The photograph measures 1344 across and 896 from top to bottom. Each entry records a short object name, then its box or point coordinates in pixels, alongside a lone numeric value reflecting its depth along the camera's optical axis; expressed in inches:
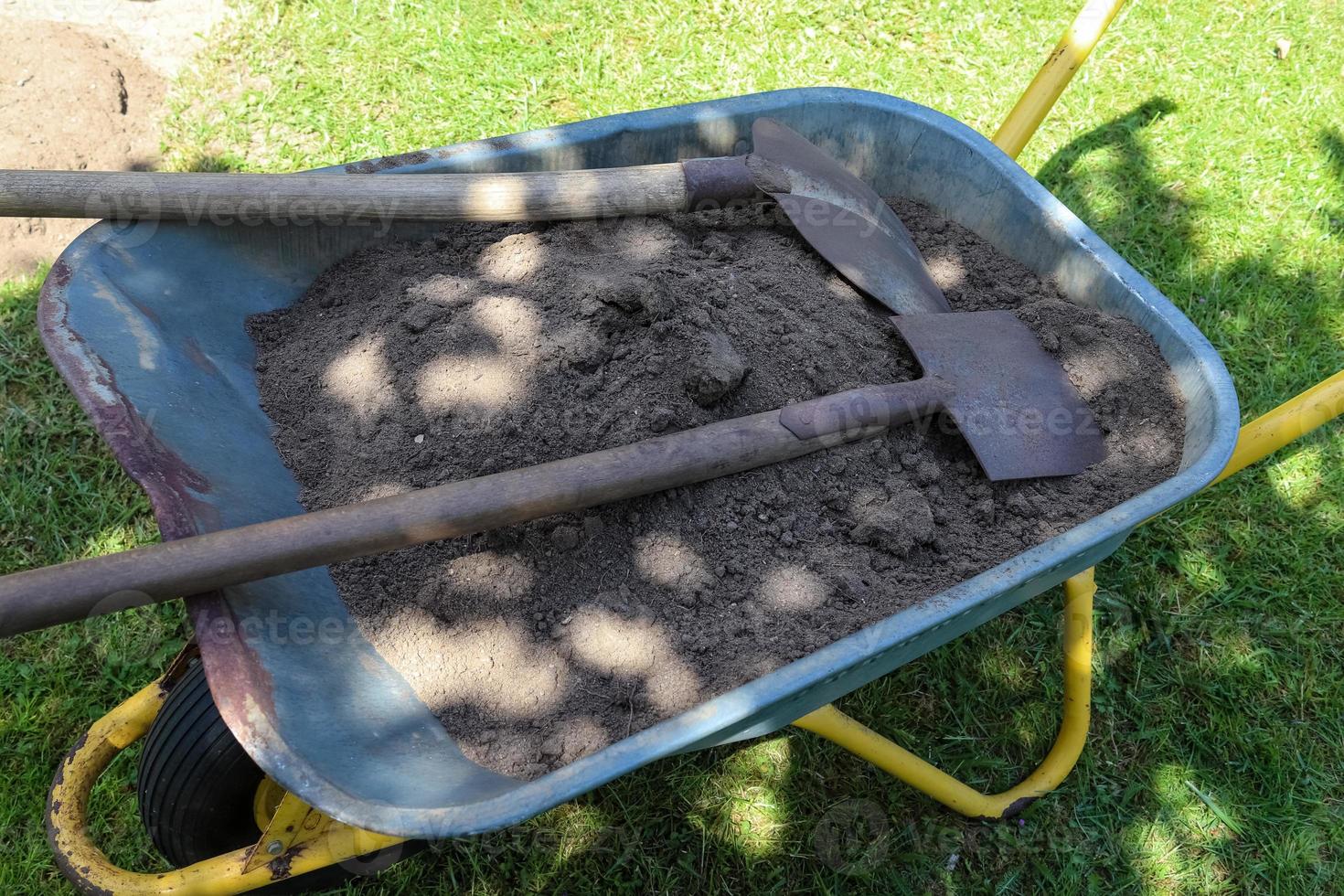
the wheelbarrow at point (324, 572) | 47.5
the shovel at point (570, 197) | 64.4
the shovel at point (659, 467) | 46.5
